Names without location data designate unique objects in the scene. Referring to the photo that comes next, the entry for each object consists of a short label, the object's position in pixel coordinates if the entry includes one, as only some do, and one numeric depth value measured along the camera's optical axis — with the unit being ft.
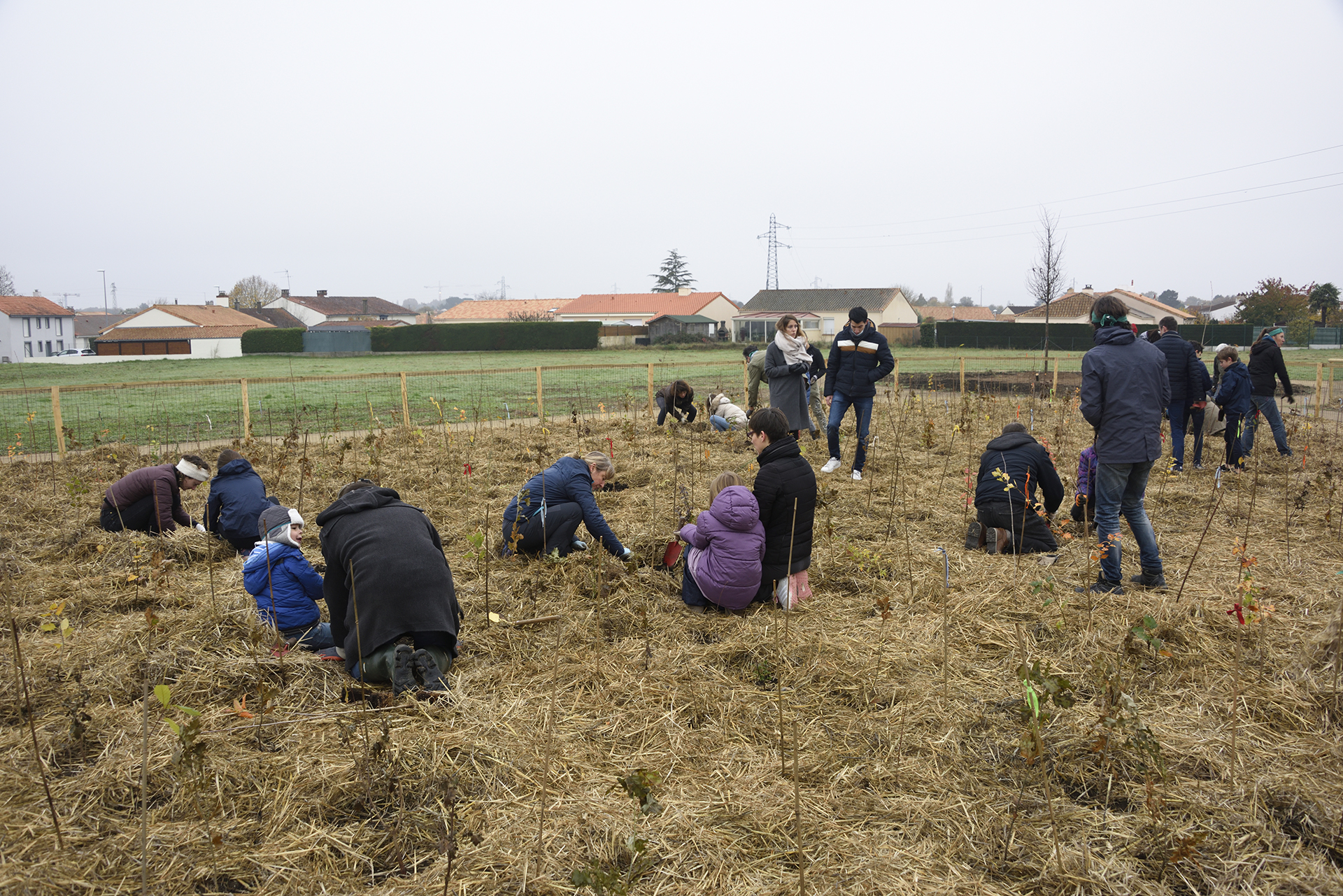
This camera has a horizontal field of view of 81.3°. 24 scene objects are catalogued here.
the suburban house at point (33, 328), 187.01
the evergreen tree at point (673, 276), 285.23
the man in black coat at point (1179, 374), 24.71
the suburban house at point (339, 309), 260.01
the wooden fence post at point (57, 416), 30.68
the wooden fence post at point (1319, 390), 37.81
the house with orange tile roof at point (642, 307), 216.13
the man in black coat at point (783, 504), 13.85
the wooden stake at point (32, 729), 7.58
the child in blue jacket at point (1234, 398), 25.86
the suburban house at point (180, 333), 159.22
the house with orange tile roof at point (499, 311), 231.91
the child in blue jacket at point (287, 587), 12.41
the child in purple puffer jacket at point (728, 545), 13.35
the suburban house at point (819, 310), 193.88
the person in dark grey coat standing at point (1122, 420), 13.93
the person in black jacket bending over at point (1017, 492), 16.48
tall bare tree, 66.49
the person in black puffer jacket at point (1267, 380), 26.15
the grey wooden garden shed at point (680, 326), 182.63
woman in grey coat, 25.89
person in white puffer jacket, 33.81
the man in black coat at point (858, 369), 24.25
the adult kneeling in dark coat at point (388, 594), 10.53
